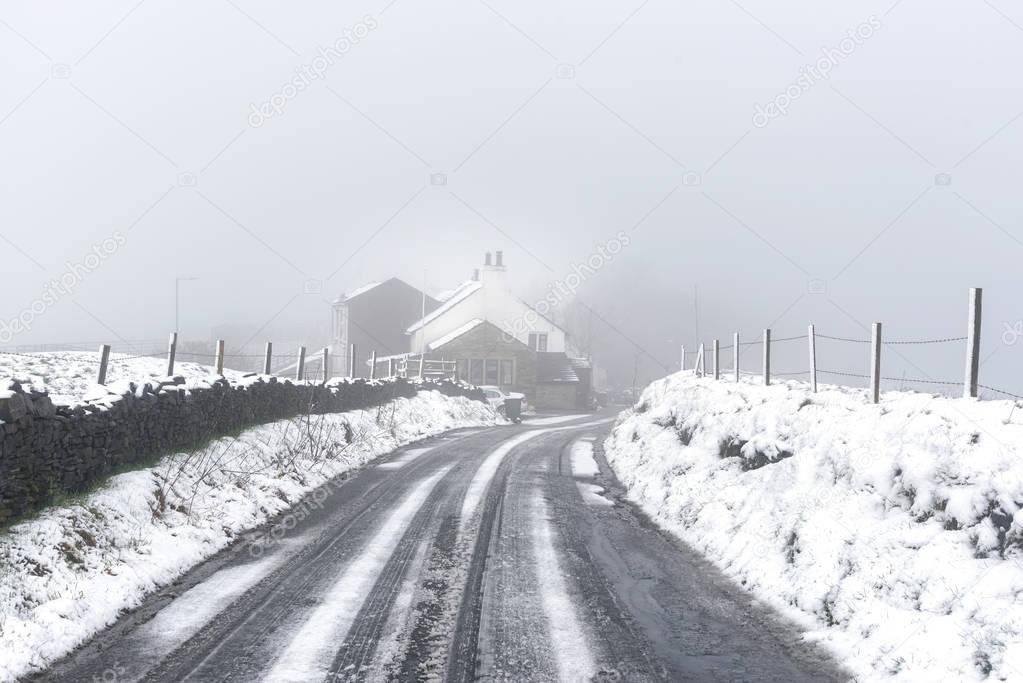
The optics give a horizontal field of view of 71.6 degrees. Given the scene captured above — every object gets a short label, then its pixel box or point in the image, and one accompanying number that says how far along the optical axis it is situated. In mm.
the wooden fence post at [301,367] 20359
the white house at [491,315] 62156
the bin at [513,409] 42844
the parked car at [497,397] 43281
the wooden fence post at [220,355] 17155
